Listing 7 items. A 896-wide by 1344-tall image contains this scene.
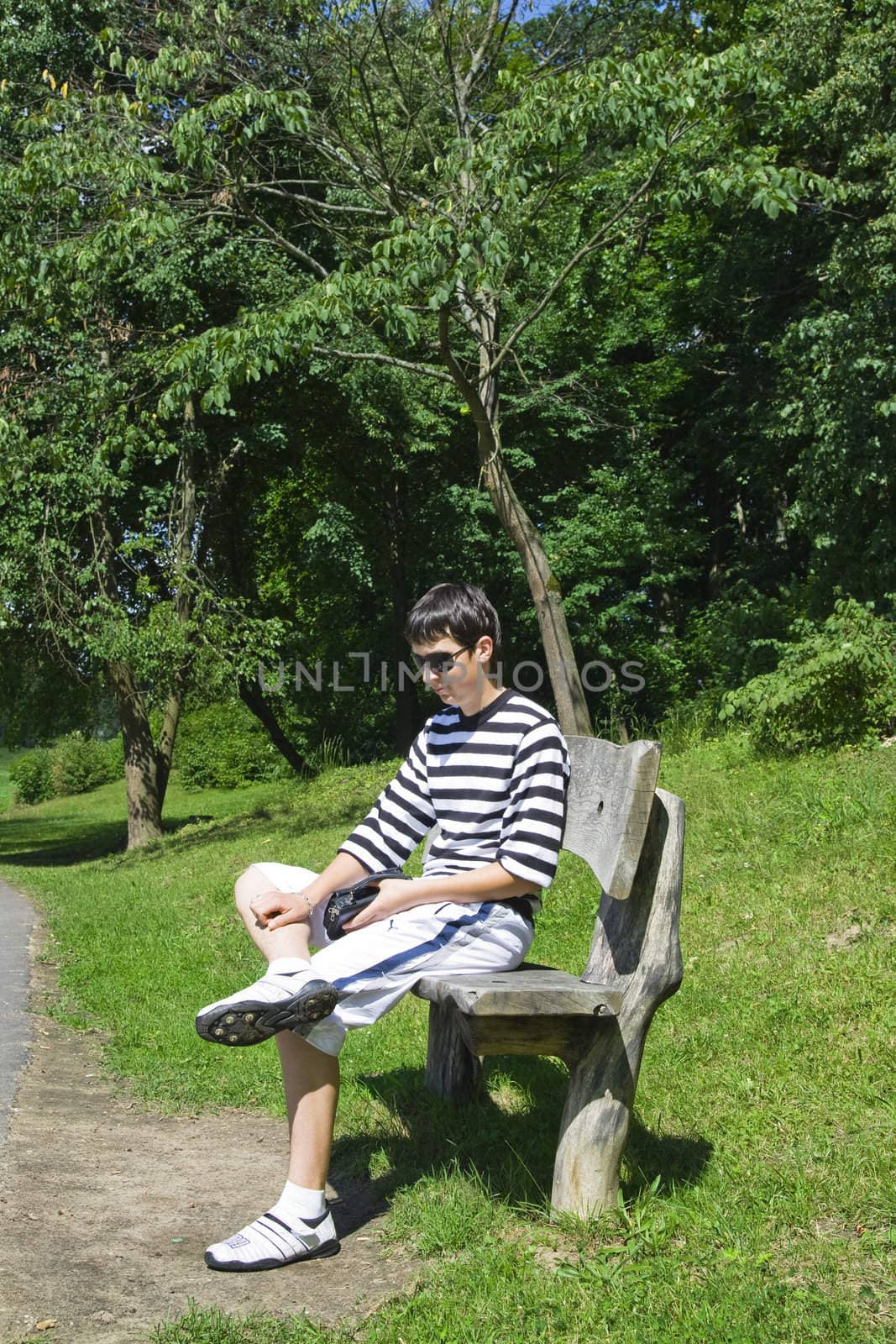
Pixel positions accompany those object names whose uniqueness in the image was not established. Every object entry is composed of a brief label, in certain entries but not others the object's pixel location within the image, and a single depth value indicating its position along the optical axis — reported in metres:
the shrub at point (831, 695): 8.90
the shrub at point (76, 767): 40.47
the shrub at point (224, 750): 33.81
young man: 3.12
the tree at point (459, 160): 9.58
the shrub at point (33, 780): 40.16
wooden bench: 3.06
